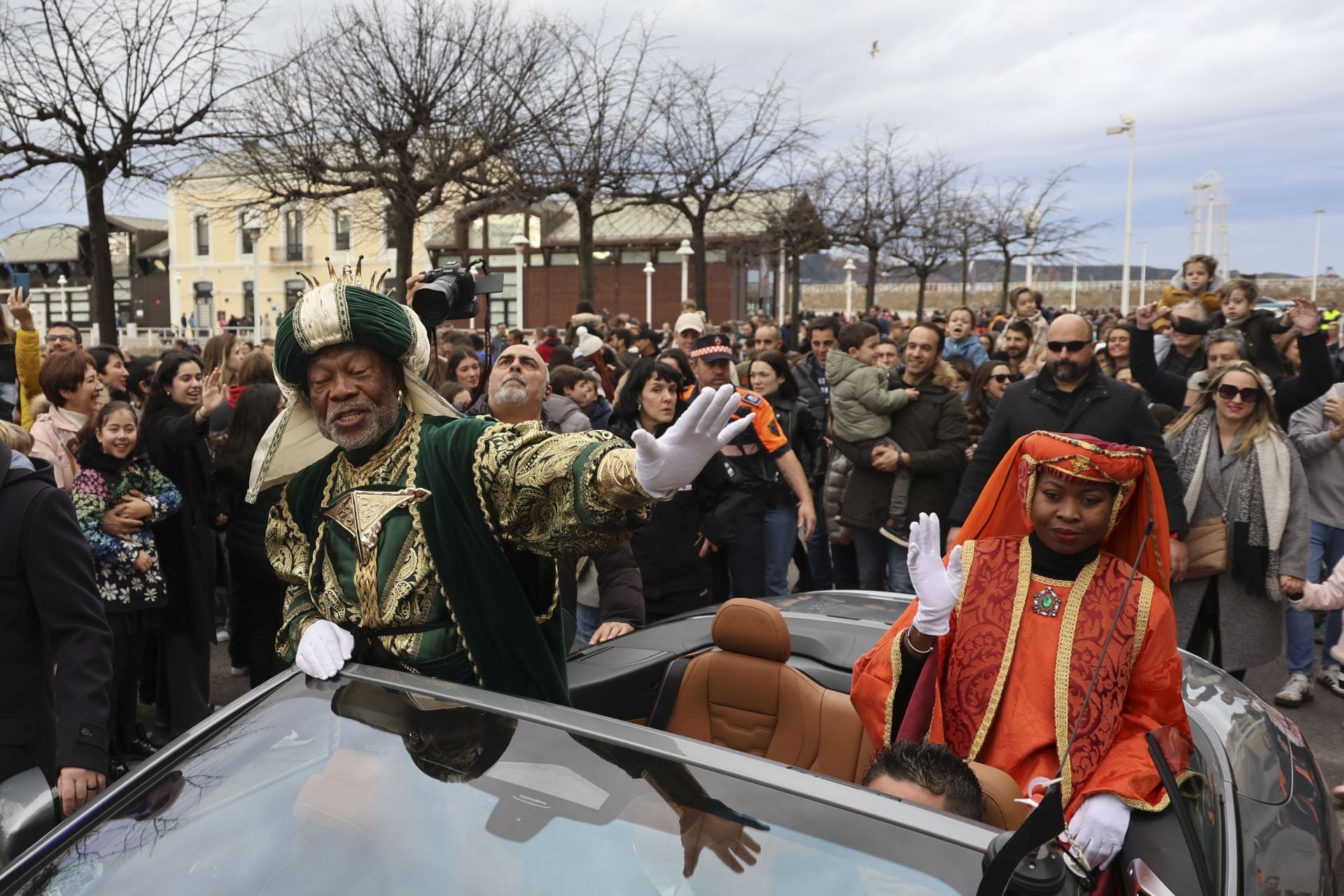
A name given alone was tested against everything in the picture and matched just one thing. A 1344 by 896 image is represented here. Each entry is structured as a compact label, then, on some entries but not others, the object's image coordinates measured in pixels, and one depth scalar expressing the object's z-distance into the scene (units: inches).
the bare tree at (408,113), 547.5
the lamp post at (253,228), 615.6
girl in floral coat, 170.4
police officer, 208.7
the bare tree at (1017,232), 1037.2
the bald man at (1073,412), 184.4
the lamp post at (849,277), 1160.8
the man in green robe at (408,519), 92.3
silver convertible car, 60.7
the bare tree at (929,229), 995.9
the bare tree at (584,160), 603.5
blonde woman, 188.4
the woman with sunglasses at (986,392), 268.2
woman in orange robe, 104.6
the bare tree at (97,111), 436.5
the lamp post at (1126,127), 847.9
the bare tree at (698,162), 700.0
